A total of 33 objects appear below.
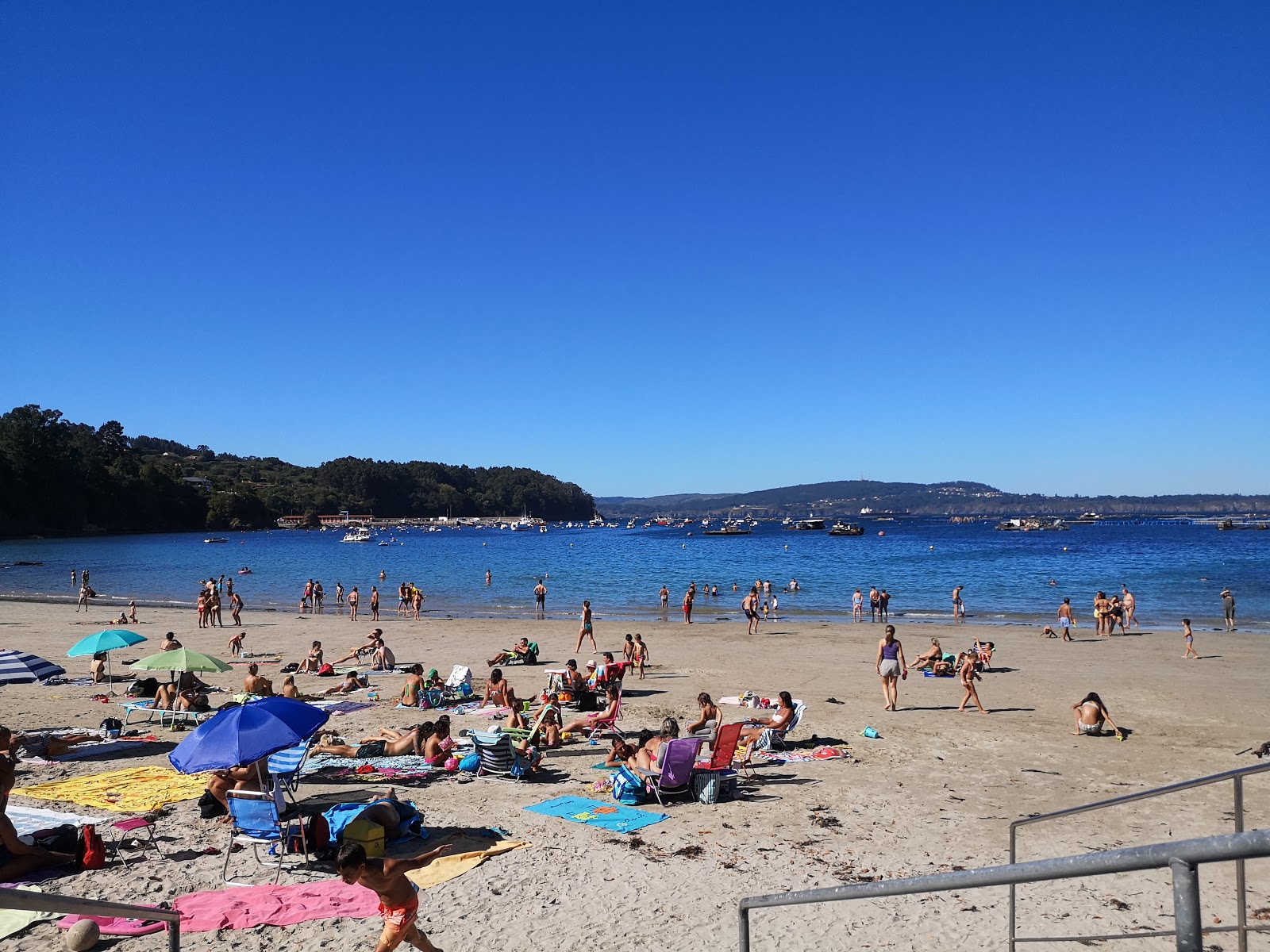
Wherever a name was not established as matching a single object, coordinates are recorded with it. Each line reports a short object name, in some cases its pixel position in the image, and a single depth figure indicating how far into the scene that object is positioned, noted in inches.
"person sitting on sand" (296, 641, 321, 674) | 756.6
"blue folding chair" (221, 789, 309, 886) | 319.9
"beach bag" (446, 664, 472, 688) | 641.6
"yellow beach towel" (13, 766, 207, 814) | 369.4
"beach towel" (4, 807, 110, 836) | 332.5
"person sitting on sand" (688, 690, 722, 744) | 461.1
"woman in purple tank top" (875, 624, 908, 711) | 568.1
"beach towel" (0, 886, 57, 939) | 254.1
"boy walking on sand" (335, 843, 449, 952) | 215.3
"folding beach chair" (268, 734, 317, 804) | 367.6
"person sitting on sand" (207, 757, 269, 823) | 352.2
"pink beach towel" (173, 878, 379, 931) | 263.9
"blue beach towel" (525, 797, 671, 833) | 348.5
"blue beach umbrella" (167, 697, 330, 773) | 312.3
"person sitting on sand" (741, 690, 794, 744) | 471.6
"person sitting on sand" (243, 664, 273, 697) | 581.6
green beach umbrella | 527.8
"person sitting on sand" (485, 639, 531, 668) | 788.0
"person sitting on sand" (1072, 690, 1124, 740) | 493.0
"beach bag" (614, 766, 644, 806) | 378.0
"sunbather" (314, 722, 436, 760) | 461.1
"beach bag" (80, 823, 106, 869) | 300.4
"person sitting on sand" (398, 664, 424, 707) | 596.1
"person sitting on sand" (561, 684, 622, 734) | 507.2
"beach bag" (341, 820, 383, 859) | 315.0
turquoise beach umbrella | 604.4
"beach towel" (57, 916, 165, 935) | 257.6
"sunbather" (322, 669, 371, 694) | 650.8
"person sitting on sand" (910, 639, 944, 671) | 693.3
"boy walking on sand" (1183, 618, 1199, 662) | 821.7
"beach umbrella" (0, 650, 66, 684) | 522.3
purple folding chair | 377.1
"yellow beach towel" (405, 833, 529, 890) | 294.0
